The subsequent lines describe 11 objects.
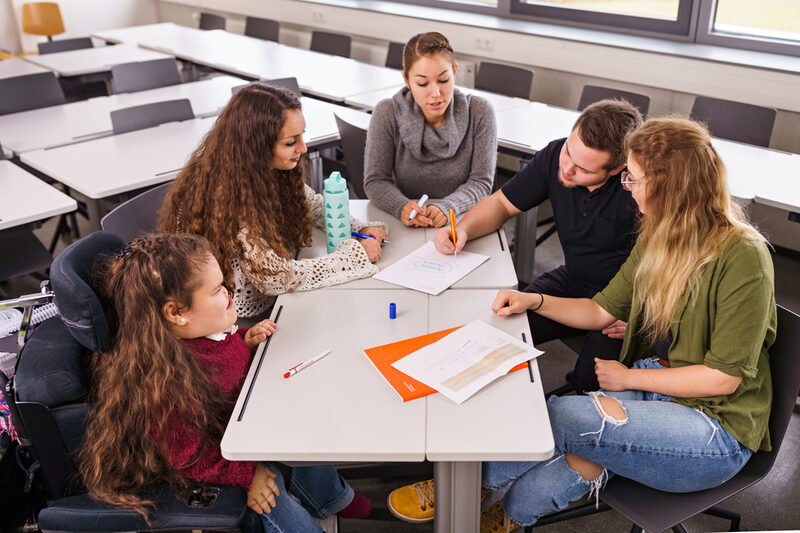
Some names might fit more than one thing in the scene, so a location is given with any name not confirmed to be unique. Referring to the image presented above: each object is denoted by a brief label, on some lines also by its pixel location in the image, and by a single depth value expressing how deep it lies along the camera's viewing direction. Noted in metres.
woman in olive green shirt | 1.55
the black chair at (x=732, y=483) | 1.56
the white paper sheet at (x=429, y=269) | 1.98
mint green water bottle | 2.09
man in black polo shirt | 1.93
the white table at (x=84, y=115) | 3.41
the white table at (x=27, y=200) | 2.60
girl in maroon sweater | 1.50
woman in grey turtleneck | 2.36
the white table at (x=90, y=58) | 4.74
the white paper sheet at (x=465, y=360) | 1.56
